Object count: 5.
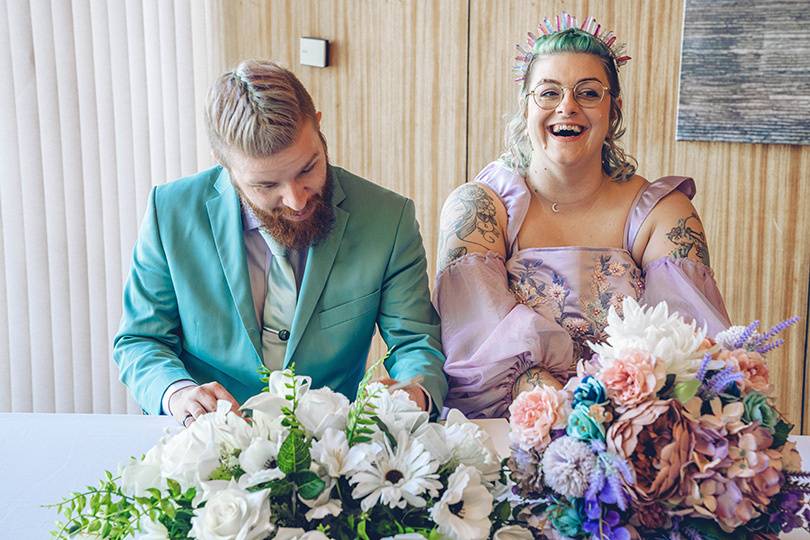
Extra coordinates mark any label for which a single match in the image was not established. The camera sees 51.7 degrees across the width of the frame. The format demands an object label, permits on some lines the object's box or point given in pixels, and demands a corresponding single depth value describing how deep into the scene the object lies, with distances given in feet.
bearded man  5.68
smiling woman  5.96
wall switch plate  10.43
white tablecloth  4.13
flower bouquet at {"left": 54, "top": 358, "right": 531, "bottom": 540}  2.77
